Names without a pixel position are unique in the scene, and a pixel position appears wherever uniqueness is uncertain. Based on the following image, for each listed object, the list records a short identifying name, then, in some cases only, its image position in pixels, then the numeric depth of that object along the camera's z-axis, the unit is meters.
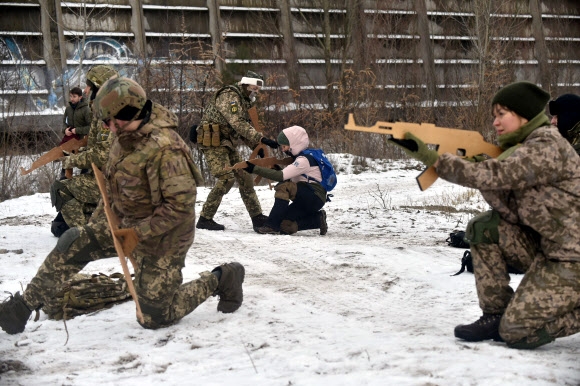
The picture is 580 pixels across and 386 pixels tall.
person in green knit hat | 3.85
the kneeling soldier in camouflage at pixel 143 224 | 4.51
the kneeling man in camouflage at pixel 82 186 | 6.75
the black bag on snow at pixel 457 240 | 7.27
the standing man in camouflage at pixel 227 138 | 8.97
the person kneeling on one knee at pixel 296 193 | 8.37
